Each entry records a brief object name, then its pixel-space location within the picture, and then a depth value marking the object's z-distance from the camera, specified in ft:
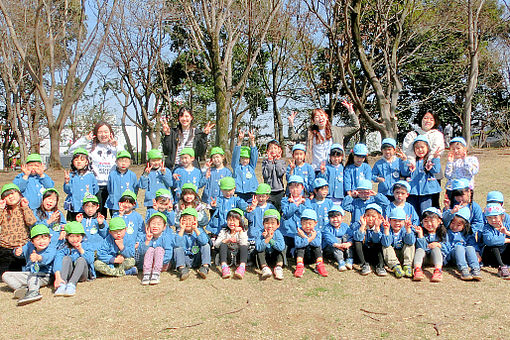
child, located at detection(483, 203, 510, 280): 17.11
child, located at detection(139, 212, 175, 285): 17.06
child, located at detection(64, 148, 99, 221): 19.07
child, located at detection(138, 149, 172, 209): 19.66
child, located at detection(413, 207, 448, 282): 17.04
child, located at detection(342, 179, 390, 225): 18.49
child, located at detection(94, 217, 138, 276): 17.33
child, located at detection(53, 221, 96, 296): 16.08
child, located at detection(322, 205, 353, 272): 18.08
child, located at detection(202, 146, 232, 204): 20.18
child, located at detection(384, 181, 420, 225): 18.06
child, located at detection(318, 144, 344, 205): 19.81
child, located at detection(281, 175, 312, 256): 18.47
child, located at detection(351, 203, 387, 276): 17.57
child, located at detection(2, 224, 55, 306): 16.02
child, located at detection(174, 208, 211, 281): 17.69
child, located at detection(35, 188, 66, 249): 17.84
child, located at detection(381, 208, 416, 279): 17.33
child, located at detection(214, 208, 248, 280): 17.93
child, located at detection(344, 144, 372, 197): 19.76
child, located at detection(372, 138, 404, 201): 19.48
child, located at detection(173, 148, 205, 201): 19.98
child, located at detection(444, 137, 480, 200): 18.85
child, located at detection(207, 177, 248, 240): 19.08
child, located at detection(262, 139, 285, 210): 20.44
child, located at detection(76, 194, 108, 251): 17.49
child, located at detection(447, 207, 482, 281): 16.89
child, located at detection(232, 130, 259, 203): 20.58
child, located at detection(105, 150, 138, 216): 19.31
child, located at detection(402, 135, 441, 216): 18.94
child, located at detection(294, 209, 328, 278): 17.79
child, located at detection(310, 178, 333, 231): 18.86
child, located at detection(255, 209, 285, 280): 17.83
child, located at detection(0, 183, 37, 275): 17.29
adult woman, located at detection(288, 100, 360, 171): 20.45
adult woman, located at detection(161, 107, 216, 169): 20.80
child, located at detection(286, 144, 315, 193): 20.06
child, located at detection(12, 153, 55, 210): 18.92
